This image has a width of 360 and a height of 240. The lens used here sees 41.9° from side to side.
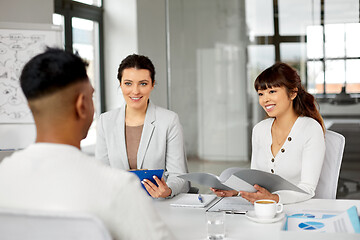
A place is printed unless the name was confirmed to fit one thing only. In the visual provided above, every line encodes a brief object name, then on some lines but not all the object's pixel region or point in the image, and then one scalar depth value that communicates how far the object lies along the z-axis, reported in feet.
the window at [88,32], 16.44
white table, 5.41
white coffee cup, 5.89
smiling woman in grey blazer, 9.09
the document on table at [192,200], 6.94
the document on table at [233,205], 6.55
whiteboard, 13.10
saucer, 5.83
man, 3.54
